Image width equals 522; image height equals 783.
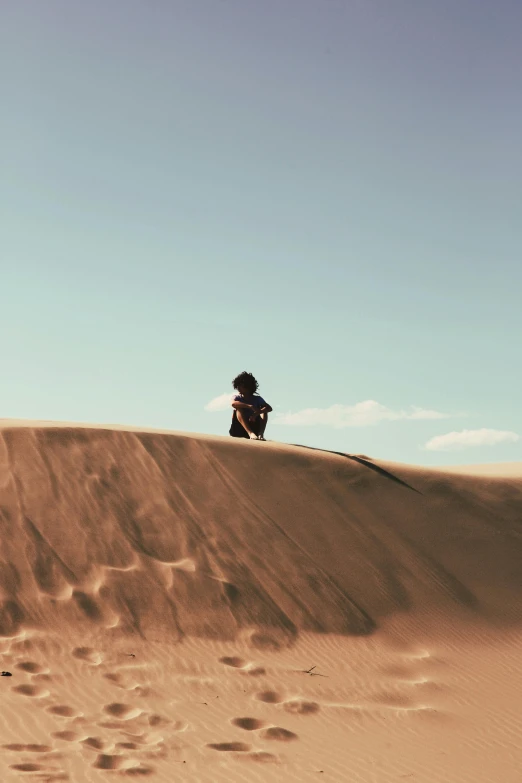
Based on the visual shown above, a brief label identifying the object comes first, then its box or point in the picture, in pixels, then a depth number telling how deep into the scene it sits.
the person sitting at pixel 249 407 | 12.47
